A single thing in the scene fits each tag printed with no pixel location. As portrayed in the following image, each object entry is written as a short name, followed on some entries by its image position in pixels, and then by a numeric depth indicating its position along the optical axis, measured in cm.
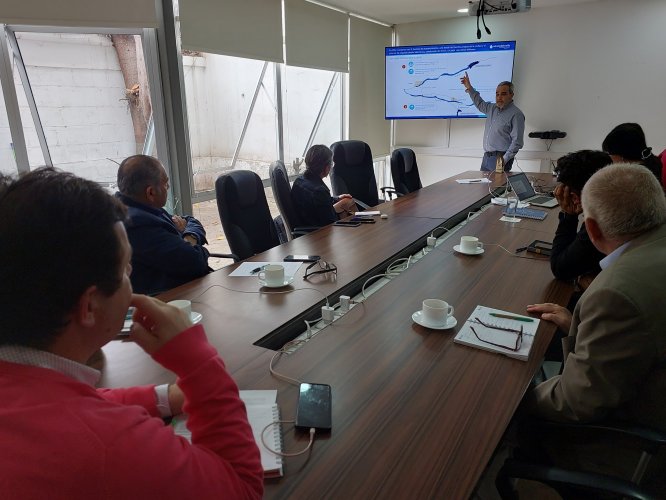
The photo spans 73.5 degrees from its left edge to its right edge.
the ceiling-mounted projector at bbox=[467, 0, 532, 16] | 428
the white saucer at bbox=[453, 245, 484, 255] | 227
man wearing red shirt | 52
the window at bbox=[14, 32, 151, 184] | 322
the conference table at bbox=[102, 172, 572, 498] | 92
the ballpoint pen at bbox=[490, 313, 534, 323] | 156
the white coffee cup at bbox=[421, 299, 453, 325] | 150
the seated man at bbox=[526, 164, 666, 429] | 111
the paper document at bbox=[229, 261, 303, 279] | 203
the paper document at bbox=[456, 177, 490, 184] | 442
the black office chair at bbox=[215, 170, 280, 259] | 262
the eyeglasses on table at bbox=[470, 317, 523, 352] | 137
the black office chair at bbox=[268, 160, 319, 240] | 307
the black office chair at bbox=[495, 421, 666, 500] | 99
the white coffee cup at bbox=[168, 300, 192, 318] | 145
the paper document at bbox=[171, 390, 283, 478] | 91
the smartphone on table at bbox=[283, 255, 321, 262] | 218
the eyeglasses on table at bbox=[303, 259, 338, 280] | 203
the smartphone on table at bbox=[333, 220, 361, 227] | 291
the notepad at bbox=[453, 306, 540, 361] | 137
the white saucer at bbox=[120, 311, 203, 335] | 158
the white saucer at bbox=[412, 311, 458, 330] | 150
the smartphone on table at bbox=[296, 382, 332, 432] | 104
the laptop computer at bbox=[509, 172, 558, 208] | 332
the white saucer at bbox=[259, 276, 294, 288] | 186
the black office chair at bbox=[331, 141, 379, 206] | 433
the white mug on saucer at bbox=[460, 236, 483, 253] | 227
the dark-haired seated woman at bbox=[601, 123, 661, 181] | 287
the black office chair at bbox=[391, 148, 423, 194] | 471
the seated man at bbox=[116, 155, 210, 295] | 196
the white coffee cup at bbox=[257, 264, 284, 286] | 186
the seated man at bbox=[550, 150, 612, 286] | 188
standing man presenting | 536
